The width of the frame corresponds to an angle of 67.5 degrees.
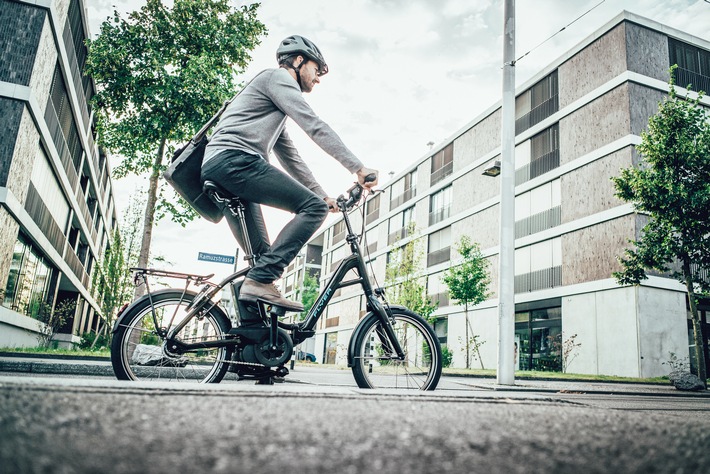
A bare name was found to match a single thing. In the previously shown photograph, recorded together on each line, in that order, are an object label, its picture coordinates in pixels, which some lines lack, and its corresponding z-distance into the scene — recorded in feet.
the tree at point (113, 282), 57.57
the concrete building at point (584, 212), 71.97
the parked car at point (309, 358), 146.99
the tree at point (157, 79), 47.52
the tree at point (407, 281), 92.38
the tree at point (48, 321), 54.95
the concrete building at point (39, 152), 47.52
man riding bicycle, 10.94
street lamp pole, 28.96
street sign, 46.78
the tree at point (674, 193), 47.39
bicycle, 10.63
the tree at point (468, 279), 77.97
